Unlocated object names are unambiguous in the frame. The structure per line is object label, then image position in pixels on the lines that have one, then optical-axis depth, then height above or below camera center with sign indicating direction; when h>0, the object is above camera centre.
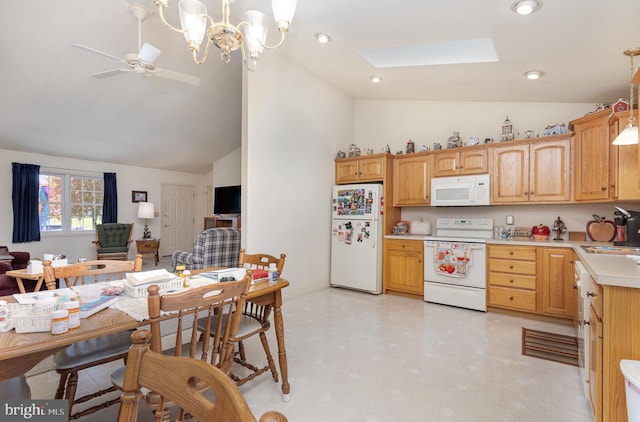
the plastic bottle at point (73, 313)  1.21 -0.39
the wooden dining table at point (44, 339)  1.04 -0.45
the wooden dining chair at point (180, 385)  0.54 -0.34
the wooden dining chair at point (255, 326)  1.89 -0.71
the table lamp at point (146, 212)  6.96 +0.00
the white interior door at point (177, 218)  7.79 -0.14
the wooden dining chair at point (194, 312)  1.19 -0.42
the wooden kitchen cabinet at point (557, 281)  3.22 -0.68
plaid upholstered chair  3.74 -0.47
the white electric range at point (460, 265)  3.70 -0.61
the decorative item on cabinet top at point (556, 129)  3.56 +0.99
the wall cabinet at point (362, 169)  4.57 +0.69
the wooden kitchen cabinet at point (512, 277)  3.44 -0.69
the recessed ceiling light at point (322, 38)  3.13 +1.79
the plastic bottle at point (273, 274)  2.01 -0.39
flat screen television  7.22 +0.31
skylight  3.13 +1.74
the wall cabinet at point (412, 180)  4.43 +0.50
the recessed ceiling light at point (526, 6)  2.13 +1.44
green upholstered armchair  6.02 -0.55
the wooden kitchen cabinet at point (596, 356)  1.50 -0.70
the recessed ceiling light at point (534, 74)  3.16 +1.44
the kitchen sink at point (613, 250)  2.44 -0.27
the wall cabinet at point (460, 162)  4.02 +0.70
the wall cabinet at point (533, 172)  3.52 +0.52
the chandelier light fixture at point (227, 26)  1.80 +1.13
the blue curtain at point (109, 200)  6.68 +0.25
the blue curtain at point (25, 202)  5.54 +0.16
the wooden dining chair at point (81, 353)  1.49 -0.70
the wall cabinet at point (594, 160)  3.05 +0.57
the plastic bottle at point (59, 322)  1.15 -0.41
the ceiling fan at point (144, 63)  2.75 +1.37
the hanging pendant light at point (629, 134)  2.27 +0.60
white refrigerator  4.46 -0.34
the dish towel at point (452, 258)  3.75 -0.52
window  6.10 +0.19
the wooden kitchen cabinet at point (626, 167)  2.85 +0.45
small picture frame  7.18 +0.37
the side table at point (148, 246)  6.68 -0.72
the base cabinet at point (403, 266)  4.21 -0.71
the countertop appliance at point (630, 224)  2.62 -0.06
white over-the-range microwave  3.97 +0.32
